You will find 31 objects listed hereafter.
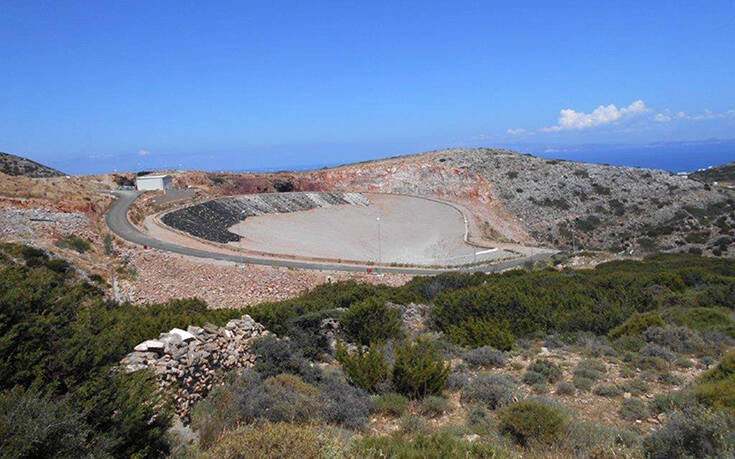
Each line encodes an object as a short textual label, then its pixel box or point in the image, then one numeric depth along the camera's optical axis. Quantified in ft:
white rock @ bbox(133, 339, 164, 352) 24.14
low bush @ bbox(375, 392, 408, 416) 23.23
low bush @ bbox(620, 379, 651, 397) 25.81
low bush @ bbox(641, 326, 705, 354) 33.06
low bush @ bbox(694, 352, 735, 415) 20.52
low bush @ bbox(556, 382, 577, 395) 26.27
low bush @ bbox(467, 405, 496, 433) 21.12
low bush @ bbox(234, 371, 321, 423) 20.52
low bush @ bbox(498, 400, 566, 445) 19.26
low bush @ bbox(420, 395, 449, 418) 23.54
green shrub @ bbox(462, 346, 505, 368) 32.04
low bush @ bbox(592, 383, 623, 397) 25.62
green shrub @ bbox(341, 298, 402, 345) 37.50
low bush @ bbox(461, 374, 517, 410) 24.21
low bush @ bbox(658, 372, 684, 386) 27.01
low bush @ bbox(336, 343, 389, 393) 26.48
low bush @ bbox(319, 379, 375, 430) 21.38
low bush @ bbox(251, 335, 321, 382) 27.58
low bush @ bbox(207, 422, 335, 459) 14.48
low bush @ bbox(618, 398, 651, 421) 22.66
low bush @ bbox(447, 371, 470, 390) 27.12
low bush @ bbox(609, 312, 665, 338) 37.22
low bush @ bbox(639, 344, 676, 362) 30.79
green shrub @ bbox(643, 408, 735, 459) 16.12
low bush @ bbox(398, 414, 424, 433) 20.93
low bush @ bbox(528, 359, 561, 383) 28.50
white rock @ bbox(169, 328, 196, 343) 25.82
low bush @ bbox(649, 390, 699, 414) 21.67
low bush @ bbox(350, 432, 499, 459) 16.02
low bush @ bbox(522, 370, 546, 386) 27.96
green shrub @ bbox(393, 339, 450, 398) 25.48
